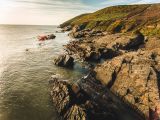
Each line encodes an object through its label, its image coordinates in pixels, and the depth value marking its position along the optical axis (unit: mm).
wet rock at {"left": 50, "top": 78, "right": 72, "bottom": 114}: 14381
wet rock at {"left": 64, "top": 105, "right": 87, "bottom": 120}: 12519
